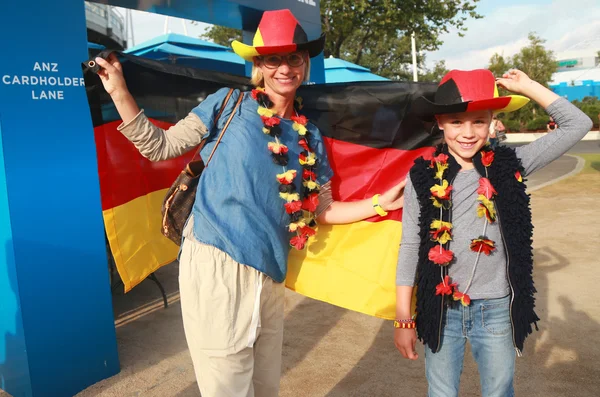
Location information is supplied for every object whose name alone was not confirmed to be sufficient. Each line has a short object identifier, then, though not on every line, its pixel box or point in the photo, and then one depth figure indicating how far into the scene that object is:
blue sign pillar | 3.14
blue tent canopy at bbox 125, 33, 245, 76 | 8.70
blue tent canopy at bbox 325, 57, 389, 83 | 11.09
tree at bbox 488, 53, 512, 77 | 30.66
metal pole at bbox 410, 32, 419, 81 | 18.67
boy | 2.16
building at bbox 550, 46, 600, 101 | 42.66
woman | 2.17
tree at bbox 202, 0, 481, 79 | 17.17
